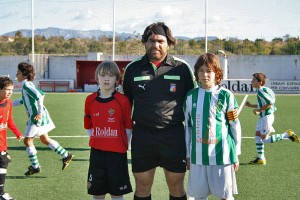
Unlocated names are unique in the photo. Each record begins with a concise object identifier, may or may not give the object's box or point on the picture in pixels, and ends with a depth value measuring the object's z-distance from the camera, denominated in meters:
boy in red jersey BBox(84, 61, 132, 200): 4.32
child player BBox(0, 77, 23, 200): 5.39
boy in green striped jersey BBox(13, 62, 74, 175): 6.89
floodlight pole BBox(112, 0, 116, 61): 33.47
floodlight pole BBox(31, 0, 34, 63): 34.85
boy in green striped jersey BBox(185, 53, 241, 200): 4.12
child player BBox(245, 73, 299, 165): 7.98
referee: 4.21
